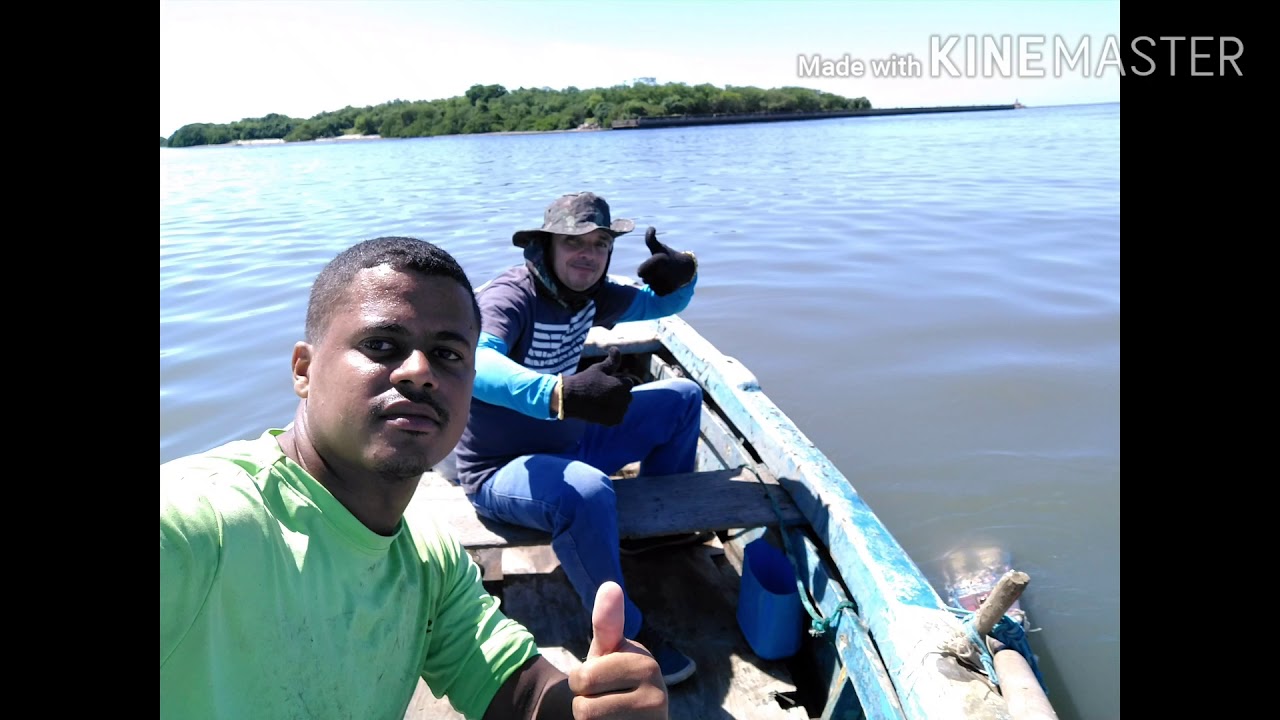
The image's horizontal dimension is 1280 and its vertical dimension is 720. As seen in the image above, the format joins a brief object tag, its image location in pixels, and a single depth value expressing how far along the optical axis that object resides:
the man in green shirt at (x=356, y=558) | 1.15
